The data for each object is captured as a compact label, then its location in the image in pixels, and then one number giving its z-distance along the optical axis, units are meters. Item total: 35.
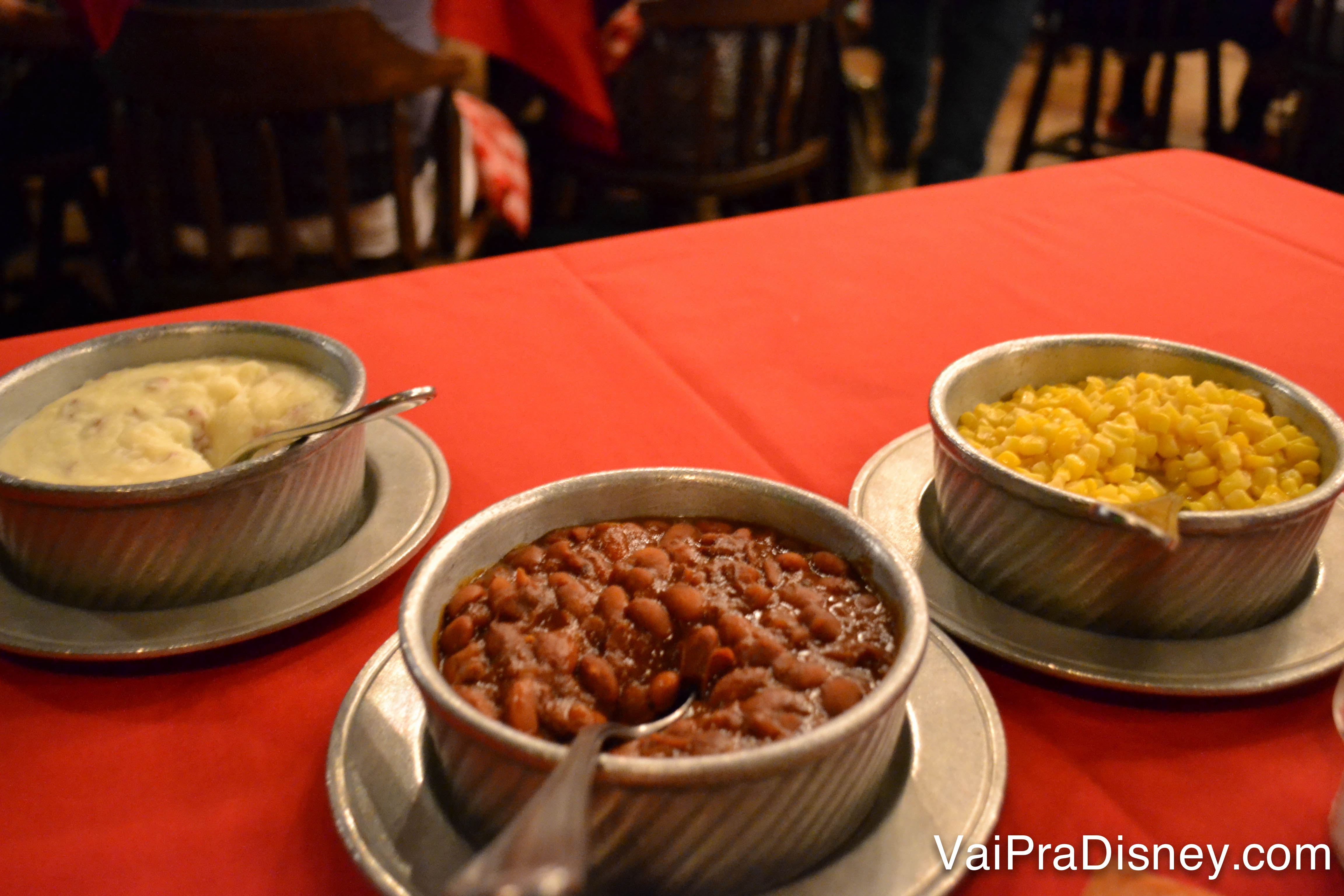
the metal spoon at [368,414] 0.71
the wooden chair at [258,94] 1.48
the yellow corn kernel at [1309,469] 0.70
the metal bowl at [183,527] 0.65
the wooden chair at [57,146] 2.26
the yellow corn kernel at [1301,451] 0.72
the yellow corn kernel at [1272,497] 0.67
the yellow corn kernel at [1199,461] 0.71
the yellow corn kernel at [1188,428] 0.72
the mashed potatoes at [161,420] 0.73
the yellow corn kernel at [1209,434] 0.71
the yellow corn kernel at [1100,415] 0.75
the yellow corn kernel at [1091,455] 0.71
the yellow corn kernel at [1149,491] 0.69
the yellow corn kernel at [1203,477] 0.70
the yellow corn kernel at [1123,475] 0.70
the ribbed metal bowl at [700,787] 0.45
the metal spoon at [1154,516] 0.58
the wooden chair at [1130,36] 3.47
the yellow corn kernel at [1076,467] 0.70
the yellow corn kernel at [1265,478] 0.69
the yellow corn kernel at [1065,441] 0.72
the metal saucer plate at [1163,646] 0.63
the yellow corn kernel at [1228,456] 0.70
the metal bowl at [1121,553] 0.62
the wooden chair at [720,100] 2.21
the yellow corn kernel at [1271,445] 0.72
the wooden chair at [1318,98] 2.77
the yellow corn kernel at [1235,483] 0.69
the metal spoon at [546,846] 0.37
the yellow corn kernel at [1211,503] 0.69
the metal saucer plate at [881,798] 0.51
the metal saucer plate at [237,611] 0.66
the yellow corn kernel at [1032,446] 0.73
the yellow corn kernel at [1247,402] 0.76
